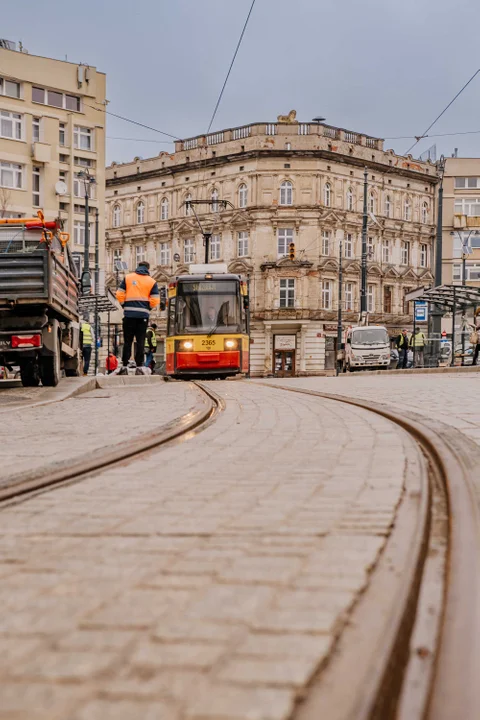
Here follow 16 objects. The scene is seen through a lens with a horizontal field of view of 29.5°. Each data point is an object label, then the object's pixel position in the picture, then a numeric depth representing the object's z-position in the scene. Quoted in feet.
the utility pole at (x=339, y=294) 190.19
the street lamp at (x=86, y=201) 120.37
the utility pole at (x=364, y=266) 149.58
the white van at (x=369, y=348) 135.54
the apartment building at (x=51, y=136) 153.58
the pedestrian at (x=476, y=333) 87.40
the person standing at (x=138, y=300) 55.98
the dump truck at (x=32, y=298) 46.60
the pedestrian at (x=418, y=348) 111.96
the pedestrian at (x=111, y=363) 118.42
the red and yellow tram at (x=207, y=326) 75.36
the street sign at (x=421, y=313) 107.96
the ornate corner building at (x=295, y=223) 202.18
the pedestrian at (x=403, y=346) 122.11
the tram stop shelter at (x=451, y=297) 94.34
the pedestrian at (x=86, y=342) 94.79
